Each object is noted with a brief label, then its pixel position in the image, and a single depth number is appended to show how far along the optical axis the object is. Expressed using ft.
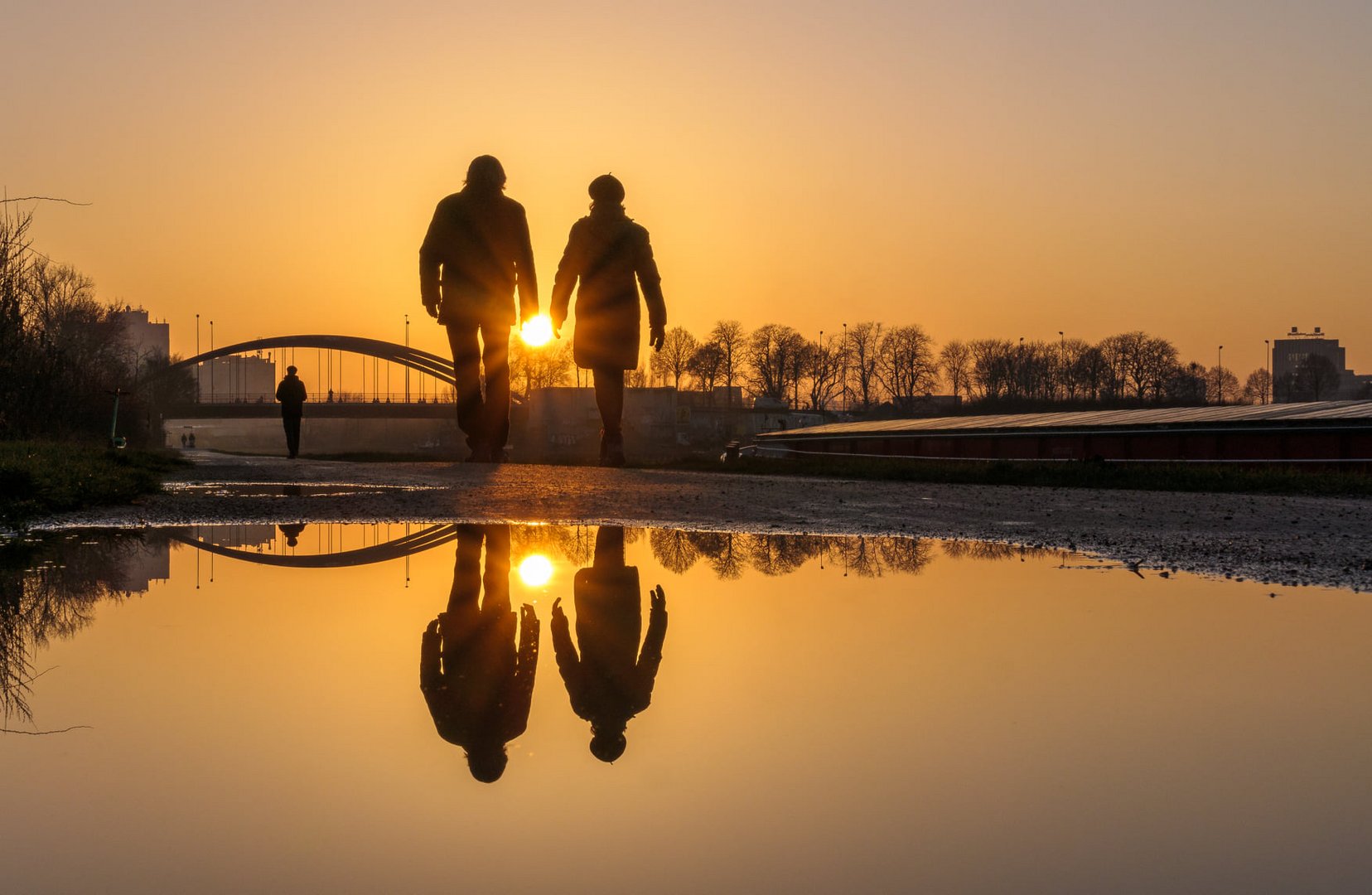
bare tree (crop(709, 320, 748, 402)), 403.54
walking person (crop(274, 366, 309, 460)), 78.79
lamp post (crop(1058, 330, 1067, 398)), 408.46
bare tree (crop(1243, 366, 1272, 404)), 479.00
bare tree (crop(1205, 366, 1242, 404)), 425.28
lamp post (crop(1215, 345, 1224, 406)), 421.26
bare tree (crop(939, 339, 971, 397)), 424.46
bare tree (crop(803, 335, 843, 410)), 406.82
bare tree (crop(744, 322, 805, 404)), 406.82
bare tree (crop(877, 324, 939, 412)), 411.54
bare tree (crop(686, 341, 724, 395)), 397.39
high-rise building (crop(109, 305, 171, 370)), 278.46
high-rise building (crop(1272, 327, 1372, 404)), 437.58
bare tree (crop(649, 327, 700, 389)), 397.39
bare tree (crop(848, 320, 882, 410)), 417.90
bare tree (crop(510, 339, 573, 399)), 391.04
